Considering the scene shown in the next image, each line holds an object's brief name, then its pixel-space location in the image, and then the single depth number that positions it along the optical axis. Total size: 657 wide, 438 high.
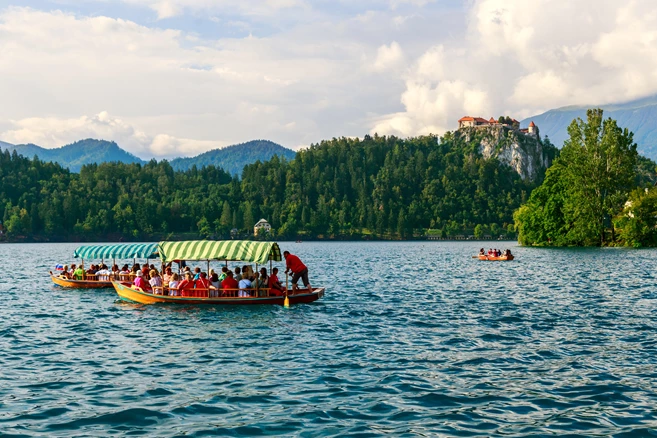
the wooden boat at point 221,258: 43.09
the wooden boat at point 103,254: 58.25
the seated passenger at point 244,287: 43.41
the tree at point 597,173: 125.25
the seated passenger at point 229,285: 43.28
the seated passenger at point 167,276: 46.71
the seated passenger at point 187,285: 43.97
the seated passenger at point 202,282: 43.78
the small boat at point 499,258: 99.75
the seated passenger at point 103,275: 59.16
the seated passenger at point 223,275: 44.36
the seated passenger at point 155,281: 45.34
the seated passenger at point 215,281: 44.00
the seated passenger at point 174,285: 44.53
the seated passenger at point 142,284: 46.69
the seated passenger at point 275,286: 43.69
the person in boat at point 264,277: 44.16
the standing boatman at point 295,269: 44.06
